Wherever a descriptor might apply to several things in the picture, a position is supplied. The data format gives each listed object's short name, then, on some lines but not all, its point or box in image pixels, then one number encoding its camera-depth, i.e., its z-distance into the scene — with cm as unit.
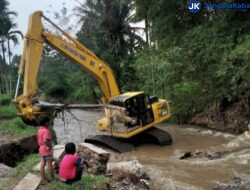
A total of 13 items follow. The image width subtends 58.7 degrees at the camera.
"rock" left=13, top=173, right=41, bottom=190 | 391
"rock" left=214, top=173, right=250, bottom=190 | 401
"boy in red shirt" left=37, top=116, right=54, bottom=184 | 393
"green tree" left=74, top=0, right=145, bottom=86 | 1848
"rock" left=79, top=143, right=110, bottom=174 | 446
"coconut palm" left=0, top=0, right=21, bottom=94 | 2397
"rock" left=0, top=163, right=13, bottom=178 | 565
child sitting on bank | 363
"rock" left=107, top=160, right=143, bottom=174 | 476
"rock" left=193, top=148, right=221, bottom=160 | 630
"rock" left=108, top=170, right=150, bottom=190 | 408
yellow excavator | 689
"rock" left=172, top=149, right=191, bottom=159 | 651
